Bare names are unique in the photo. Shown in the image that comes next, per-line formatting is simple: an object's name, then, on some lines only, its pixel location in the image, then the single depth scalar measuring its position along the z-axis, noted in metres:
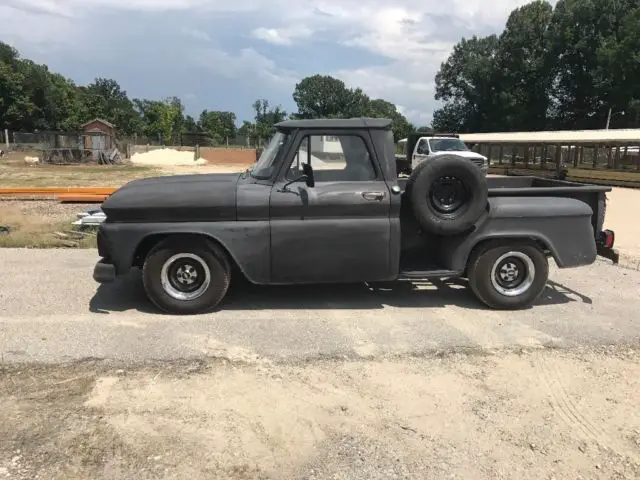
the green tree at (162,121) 73.88
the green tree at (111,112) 75.53
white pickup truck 22.79
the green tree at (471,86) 71.06
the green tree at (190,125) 82.62
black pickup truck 5.45
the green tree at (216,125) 82.38
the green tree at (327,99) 113.94
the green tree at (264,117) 79.41
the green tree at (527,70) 65.69
